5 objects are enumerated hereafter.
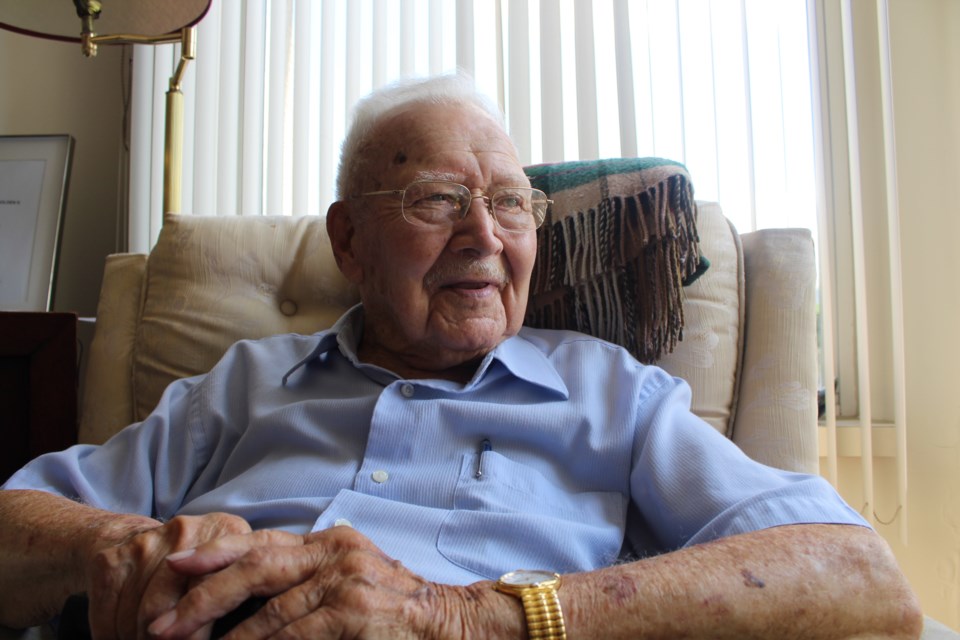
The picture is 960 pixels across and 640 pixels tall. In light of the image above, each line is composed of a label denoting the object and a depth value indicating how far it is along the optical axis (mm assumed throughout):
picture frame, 2145
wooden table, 1407
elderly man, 738
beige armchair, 1204
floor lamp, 1692
